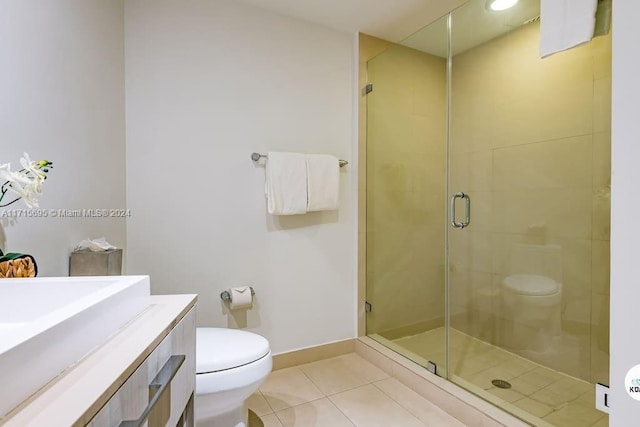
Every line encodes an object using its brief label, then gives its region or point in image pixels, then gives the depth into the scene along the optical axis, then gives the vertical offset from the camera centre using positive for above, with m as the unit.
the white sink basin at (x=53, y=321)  0.41 -0.20
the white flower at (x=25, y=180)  0.85 +0.07
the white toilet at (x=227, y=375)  1.17 -0.62
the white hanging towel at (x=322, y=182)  2.04 +0.15
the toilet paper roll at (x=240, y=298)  1.84 -0.52
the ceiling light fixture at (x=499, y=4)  1.82 +1.14
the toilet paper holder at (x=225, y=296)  1.88 -0.51
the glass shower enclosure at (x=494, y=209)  1.68 -0.02
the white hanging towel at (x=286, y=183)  1.94 +0.14
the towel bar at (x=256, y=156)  1.96 +0.30
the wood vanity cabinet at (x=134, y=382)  0.41 -0.26
